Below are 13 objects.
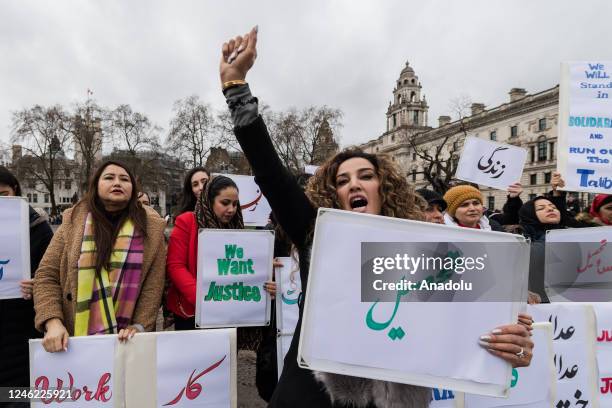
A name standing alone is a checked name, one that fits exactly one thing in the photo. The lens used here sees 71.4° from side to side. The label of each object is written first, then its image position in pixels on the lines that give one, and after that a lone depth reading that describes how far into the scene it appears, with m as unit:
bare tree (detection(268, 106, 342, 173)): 42.41
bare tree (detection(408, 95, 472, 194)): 60.51
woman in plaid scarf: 2.26
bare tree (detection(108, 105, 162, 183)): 43.84
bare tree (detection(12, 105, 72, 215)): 43.49
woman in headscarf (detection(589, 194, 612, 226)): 3.56
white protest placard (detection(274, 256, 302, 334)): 3.33
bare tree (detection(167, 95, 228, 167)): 40.94
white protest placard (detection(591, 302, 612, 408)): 2.81
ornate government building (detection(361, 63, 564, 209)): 50.71
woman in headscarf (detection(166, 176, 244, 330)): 2.94
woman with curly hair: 1.34
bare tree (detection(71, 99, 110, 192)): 44.09
